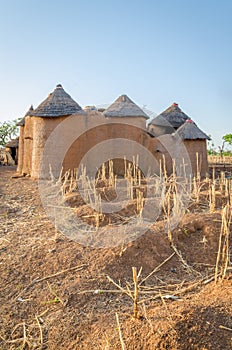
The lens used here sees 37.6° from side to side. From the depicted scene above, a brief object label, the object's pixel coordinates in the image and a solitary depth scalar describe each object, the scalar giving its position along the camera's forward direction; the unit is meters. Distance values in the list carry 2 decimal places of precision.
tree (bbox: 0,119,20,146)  18.38
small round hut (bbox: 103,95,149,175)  8.48
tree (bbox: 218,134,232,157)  18.80
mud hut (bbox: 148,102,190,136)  10.99
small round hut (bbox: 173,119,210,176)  9.19
